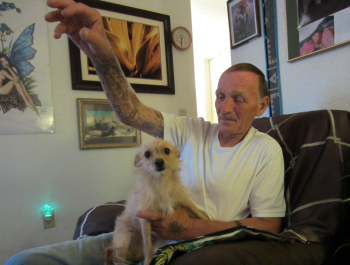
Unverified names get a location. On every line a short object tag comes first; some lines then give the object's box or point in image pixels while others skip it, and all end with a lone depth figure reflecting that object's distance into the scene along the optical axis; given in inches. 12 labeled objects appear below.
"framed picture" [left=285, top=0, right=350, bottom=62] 56.2
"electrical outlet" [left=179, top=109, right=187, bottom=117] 112.4
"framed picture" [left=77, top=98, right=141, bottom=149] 90.2
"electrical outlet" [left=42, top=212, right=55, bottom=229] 83.0
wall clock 110.6
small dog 41.3
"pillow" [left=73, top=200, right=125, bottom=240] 59.0
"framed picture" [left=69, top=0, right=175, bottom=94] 91.4
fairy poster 79.2
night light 82.7
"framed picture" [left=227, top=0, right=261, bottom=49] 79.7
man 37.0
